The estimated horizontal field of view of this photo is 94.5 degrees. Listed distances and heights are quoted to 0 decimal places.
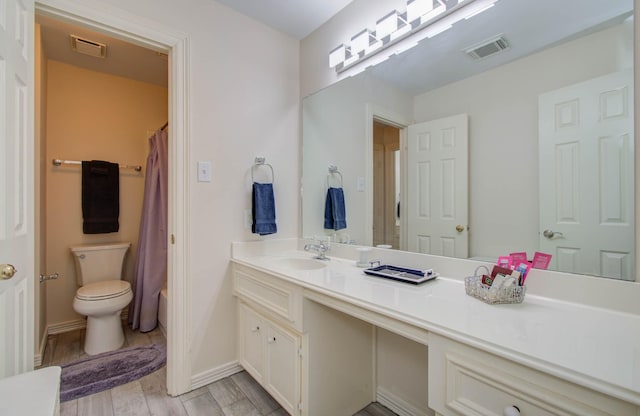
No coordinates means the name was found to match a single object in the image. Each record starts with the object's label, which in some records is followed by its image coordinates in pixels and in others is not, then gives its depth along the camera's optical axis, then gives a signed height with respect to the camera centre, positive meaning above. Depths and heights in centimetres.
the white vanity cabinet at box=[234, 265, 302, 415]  136 -65
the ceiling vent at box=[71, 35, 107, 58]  212 +121
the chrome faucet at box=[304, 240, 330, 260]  184 -25
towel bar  244 +40
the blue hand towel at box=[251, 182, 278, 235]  190 +0
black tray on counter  125 -30
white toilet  213 -62
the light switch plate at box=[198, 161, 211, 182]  174 +22
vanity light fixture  133 +92
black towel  255 +11
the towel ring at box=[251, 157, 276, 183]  195 +31
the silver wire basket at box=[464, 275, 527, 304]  98 -29
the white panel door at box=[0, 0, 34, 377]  94 +9
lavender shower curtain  251 -30
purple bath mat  173 -104
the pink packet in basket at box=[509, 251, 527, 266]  111 -19
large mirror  98 +29
